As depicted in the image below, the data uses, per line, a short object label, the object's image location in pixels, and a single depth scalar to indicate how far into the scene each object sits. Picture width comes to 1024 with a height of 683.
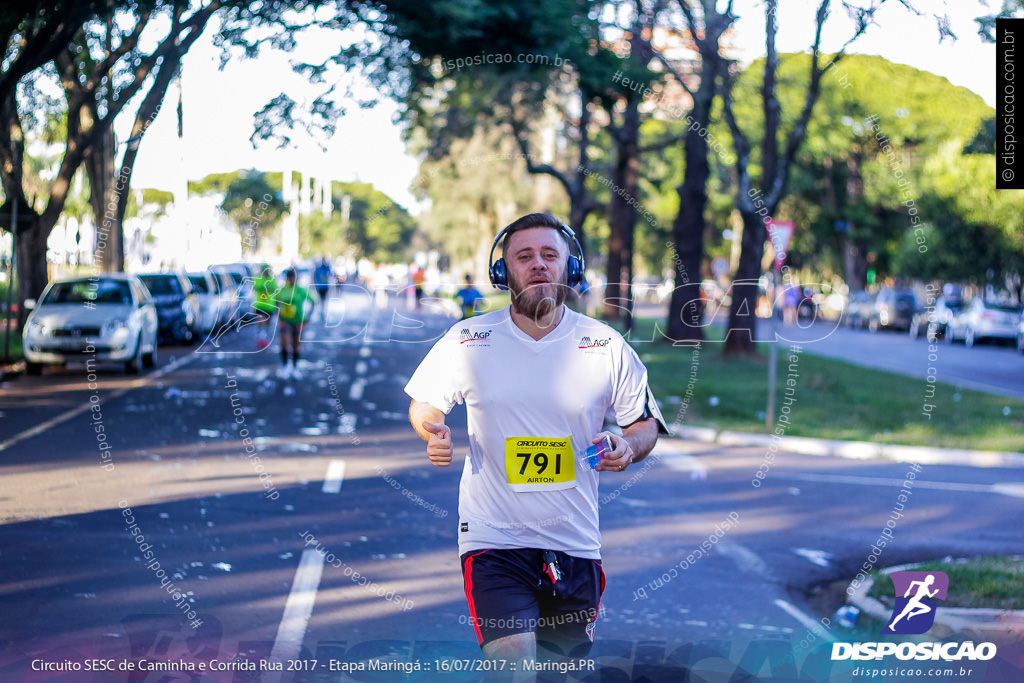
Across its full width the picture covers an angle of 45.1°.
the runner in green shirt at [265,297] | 24.83
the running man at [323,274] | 24.58
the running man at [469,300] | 26.06
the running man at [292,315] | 19.22
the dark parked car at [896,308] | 49.81
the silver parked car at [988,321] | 39.34
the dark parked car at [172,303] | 29.39
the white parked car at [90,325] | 20.30
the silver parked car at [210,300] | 32.47
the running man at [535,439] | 3.78
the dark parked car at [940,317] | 43.00
